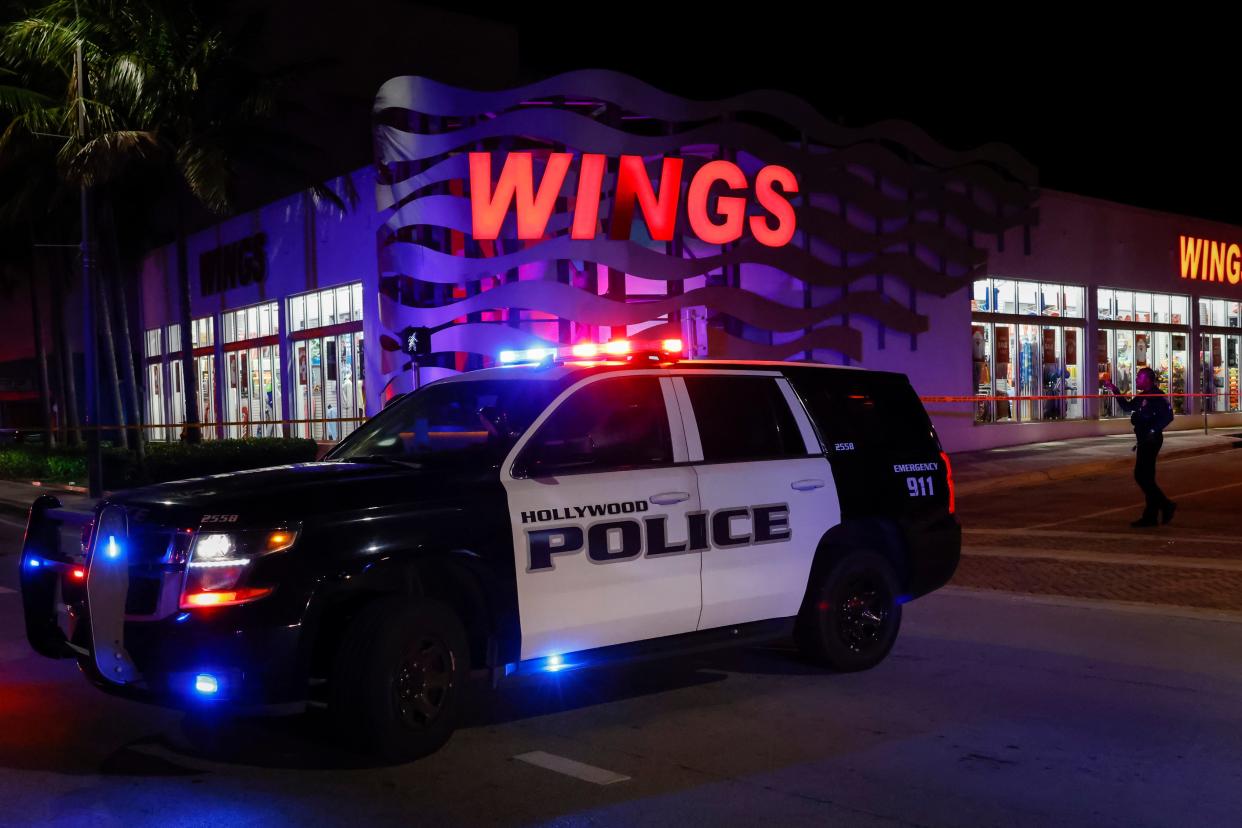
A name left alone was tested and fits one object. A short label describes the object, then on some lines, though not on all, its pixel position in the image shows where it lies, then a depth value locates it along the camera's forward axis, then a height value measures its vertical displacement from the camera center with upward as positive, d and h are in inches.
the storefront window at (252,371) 1349.7 +55.4
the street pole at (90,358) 867.4 +49.2
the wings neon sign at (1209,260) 1413.6 +139.0
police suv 223.0 -27.3
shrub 931.3 -28.9
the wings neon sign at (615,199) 929.5 +154.5
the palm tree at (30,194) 1045.2 +246.6
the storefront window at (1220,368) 1461.6 +15.1
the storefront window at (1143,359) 1332.4 +28.0
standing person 570.3 -21.9
